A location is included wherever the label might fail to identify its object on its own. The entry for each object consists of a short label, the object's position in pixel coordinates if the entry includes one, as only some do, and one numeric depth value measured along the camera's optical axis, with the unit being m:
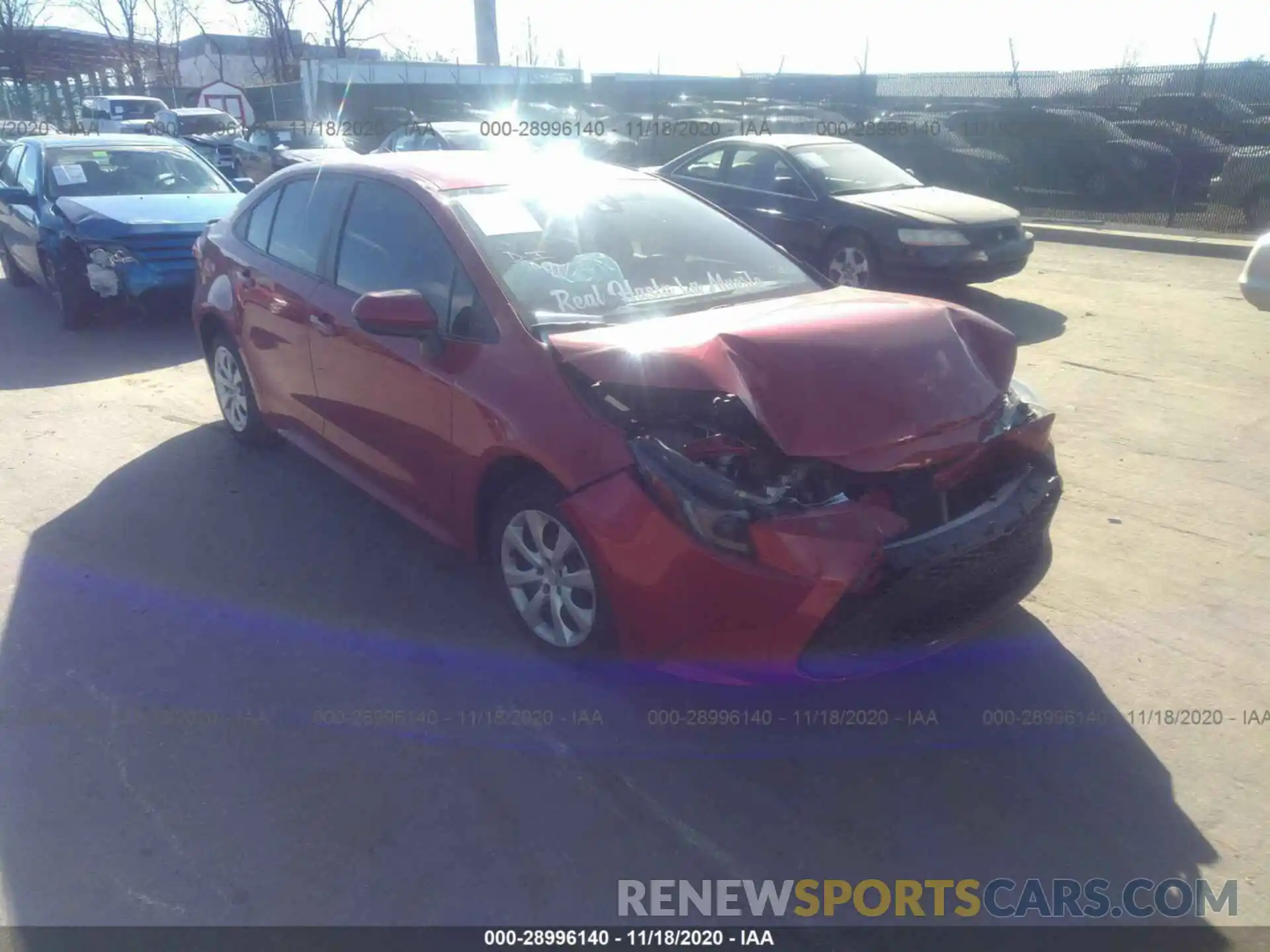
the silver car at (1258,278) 5.99
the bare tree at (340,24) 43.03
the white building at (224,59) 54.66
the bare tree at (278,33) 40.84
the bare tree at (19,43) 36.75
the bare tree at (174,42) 46.44
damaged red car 2.94
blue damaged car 8.37
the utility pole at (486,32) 45.62
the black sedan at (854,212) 8.95
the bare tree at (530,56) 50.22
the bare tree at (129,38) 44.19
